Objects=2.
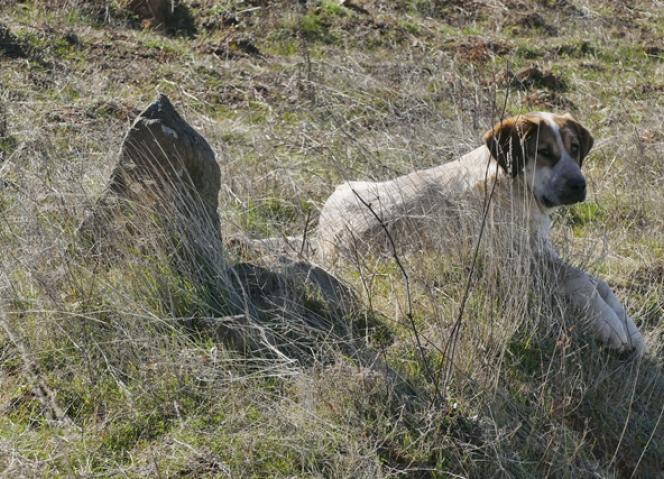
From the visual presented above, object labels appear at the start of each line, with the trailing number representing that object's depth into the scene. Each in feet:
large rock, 30.76
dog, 33.63
